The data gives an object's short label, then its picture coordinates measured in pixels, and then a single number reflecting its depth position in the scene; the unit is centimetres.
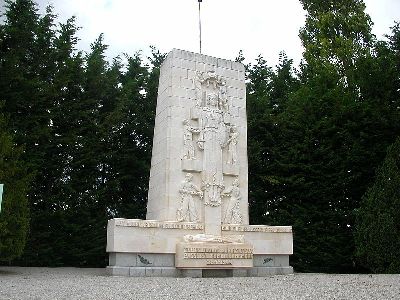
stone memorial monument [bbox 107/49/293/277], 1259
